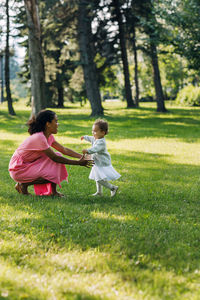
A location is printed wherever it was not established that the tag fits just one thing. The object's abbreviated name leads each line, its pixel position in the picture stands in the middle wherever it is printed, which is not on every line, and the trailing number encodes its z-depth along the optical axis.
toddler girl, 5.89
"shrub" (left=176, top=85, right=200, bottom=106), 35.91
